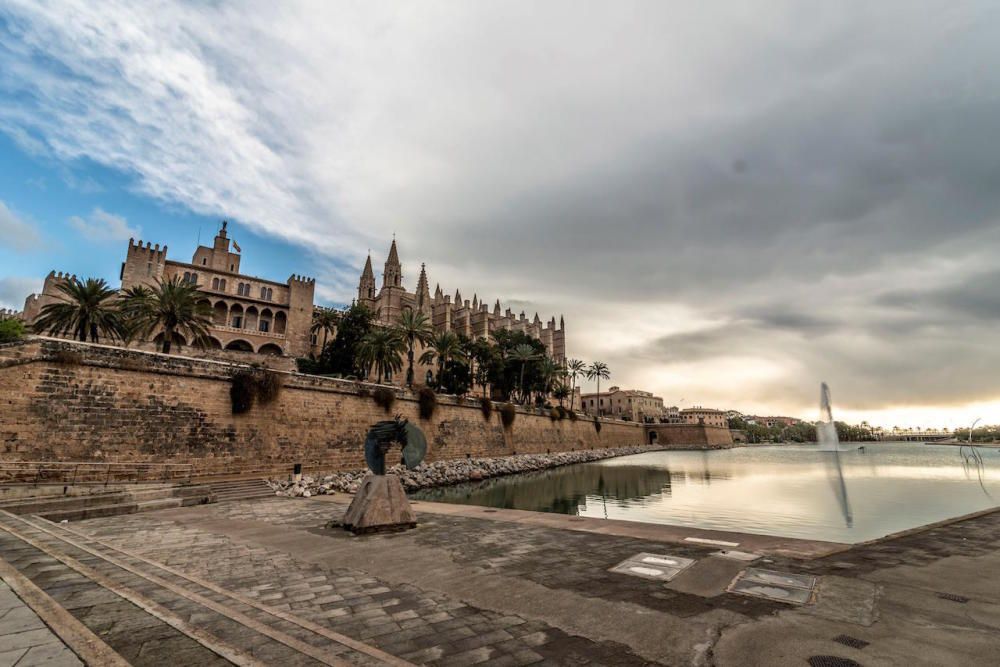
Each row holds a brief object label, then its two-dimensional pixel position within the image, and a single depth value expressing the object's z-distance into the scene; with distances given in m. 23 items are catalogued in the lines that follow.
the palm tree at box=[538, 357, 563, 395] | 59.72
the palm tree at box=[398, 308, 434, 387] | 40.00
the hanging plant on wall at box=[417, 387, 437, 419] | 31.78
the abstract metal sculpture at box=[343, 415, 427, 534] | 9.40
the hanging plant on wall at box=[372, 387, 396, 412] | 27.81
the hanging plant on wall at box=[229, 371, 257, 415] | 20.92
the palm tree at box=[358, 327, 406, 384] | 36.44
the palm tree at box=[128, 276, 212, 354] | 26.91
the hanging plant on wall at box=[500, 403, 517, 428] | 40.53
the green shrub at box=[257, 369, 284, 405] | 21.81
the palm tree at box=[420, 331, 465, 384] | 43.82
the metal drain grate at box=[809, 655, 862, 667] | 3.40
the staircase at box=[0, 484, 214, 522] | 11.02
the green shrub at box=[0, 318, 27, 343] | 35.12
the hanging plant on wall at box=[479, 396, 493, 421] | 37.78
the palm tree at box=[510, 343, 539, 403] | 55.34
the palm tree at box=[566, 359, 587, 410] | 84.71
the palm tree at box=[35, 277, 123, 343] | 27.34
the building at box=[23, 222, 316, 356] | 44.00
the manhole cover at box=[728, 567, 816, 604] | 4.93
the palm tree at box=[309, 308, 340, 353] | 46.78
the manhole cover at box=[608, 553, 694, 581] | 5.93
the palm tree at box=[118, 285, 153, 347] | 28.61
